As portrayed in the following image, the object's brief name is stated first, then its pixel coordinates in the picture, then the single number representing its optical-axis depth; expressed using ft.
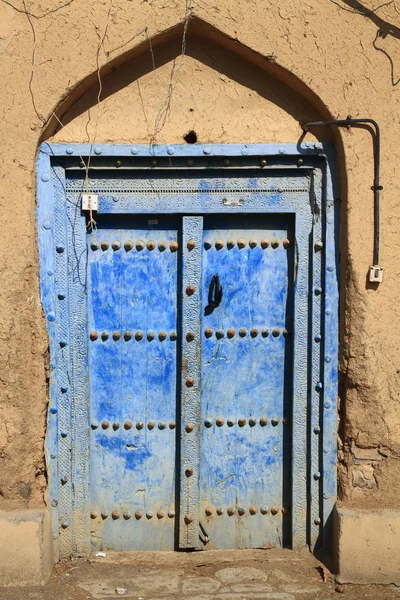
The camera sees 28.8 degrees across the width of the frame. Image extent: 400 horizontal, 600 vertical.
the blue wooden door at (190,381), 13.89
